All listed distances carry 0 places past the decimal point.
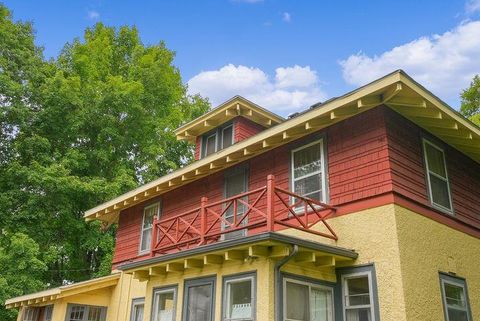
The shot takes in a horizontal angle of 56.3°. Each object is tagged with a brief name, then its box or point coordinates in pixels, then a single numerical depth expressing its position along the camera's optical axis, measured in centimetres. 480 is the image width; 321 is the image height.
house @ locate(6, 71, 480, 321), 725
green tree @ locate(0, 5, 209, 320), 1948
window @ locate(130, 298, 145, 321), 1222
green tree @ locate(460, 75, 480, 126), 2452
